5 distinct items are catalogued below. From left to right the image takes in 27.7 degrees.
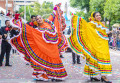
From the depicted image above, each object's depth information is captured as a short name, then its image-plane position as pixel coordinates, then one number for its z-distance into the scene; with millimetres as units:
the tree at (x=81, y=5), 35341
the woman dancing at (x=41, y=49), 6238
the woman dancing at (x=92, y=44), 5996
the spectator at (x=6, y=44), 9037
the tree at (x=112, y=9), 27031
